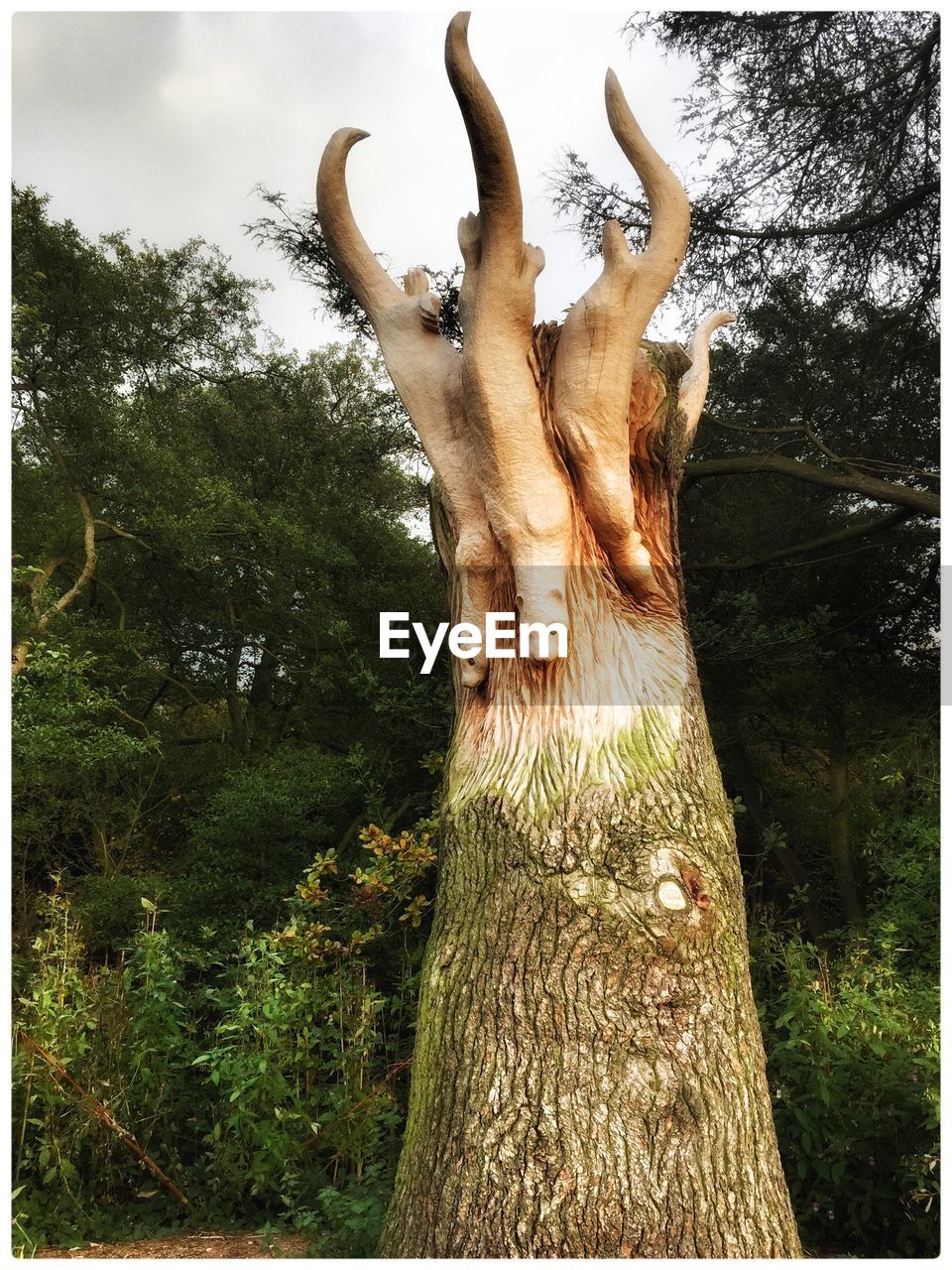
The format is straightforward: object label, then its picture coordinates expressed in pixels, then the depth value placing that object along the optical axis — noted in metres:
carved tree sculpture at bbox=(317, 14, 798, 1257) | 2.12
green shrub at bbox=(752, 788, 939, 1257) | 2.96
